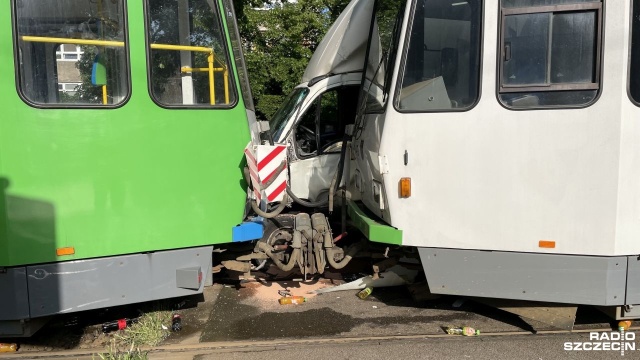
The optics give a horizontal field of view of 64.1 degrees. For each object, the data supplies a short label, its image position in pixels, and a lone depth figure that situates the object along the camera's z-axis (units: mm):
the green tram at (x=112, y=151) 3896
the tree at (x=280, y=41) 14461
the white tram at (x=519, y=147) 4023
